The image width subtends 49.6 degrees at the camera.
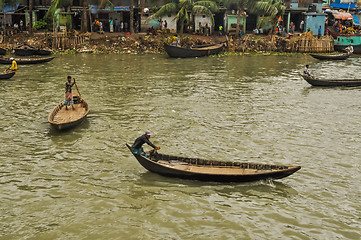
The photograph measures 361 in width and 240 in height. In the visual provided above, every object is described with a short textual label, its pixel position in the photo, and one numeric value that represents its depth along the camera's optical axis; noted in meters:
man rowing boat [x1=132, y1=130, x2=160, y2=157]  13.01
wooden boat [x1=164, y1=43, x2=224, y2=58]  40.06
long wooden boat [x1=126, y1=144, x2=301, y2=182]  12.37
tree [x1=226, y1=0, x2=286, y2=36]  45.69
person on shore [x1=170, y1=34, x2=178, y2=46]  41.70
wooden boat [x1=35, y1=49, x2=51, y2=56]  40.38
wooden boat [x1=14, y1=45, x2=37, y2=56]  39.75
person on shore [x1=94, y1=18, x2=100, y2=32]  47.51
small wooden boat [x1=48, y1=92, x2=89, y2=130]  17.10
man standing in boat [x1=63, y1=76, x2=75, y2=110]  18.98
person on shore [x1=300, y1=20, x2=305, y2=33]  51.36
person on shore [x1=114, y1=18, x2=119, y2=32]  49.12
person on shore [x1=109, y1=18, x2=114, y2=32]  47.32
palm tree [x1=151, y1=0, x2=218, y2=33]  44.22
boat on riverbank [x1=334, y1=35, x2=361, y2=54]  46.75
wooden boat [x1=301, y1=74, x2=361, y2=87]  27.41
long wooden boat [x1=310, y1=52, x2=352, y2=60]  39.88
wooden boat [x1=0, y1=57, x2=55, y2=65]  34.16
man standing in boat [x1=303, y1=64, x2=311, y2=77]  27.75
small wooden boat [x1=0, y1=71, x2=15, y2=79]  28.59
